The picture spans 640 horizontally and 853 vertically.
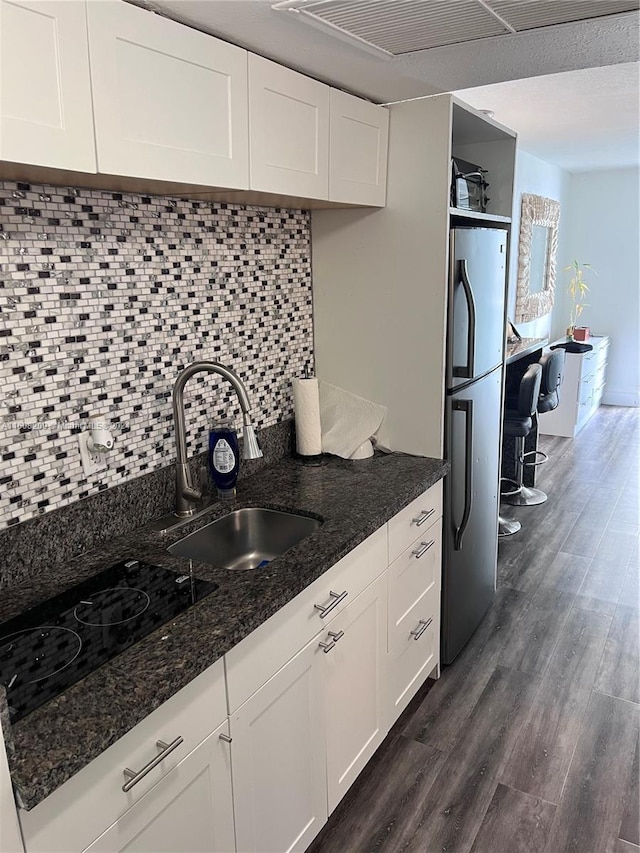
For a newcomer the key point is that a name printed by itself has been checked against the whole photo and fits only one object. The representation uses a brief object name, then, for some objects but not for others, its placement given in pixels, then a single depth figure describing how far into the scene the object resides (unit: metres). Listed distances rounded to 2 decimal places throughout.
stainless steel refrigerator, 2.35
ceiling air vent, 1.42
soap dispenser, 2.02
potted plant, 6.69
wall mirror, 5.32
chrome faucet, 1.72
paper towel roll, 2.39
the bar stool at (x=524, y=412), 3.90
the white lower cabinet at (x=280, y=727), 1.13
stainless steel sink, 1.95
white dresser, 5.61
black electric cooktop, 1.19
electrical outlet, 1.68
